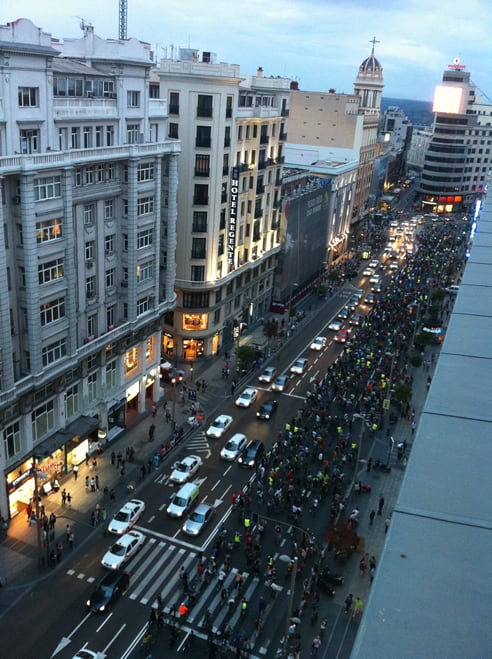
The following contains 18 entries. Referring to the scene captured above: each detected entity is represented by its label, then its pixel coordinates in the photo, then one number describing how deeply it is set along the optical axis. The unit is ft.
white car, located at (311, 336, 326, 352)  268.41
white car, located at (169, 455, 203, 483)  168.25
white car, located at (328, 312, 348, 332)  292.81
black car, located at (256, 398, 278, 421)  206.28
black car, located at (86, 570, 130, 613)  123.34
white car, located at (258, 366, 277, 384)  234.17
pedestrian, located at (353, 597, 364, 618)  125.42
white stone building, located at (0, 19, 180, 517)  135.54
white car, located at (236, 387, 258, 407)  214.28
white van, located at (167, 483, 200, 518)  153.99
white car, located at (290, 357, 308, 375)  244.63
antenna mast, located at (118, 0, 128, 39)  287.69
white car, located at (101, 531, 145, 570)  135.85
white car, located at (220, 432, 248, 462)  180.55
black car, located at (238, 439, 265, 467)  177.58
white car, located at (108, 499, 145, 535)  147.33
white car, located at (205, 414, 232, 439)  193.16
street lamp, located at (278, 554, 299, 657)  100.76
